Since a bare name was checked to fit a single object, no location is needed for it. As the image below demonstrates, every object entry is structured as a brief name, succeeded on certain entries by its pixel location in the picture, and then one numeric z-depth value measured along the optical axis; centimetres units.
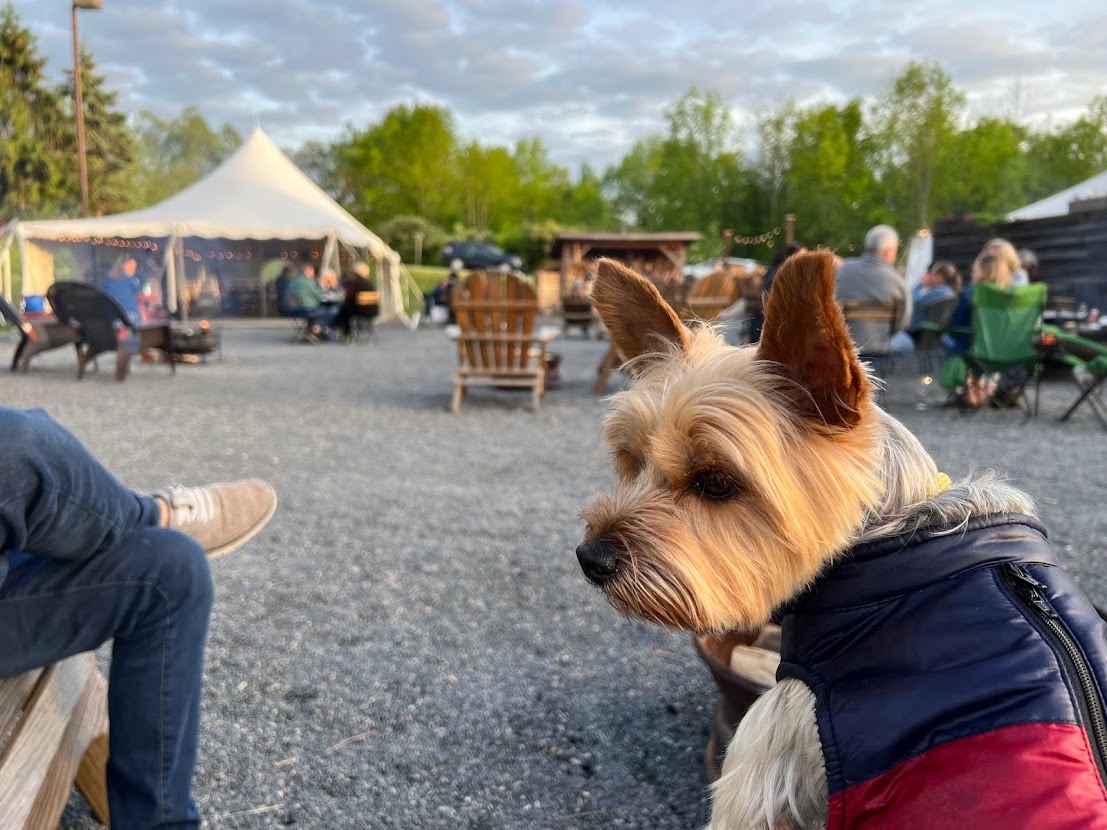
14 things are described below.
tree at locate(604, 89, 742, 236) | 6412
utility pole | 2383
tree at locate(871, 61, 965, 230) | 5103
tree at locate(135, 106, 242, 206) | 8544
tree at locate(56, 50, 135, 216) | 4488
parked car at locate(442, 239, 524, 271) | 3762
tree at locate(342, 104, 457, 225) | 6438
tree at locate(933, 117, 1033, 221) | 4922
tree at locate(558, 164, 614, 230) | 7544
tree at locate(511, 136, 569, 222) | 7238
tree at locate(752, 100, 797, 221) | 6216
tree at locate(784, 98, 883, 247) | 5331
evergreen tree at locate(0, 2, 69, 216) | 4062
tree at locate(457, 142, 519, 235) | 6719
